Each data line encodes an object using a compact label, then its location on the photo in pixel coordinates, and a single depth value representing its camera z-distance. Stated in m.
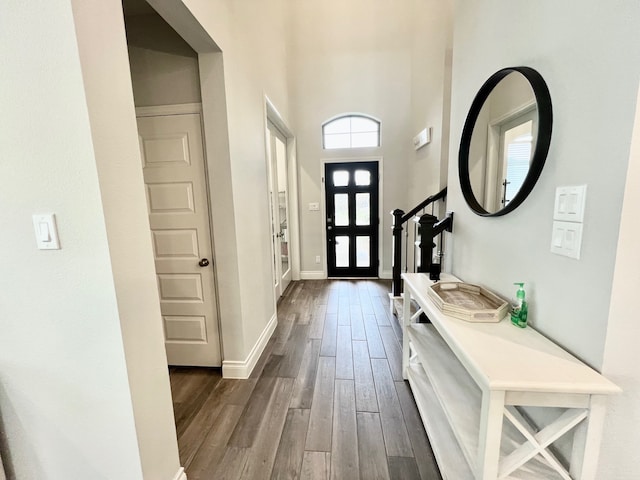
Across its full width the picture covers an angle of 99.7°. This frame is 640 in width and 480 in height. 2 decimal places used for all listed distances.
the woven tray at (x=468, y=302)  1.12
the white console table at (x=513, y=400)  0.77
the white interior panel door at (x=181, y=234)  1.92
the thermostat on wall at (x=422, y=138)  3.09
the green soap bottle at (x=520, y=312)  1.07
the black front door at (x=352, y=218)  4.34
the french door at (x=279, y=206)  3.40
